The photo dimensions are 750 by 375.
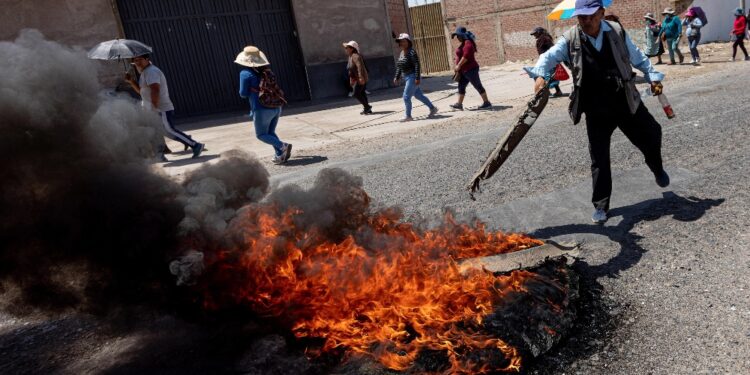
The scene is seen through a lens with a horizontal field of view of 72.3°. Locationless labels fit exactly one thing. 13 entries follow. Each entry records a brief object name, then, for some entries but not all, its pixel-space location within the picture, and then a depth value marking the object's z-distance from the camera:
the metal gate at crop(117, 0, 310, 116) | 15.09
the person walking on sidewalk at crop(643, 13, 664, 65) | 16.14
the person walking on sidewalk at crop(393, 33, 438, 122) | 11.67
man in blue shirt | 4.27
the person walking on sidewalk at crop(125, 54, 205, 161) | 9.24
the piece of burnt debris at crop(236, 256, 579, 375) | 2.78
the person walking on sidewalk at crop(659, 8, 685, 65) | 15.65
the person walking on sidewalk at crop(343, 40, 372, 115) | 12.68
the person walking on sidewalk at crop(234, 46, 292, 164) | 8.50
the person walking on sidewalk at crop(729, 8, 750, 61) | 15.11
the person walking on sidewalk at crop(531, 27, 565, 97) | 12.23
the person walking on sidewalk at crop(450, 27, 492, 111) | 11.77
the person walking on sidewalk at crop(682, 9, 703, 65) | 15.70
